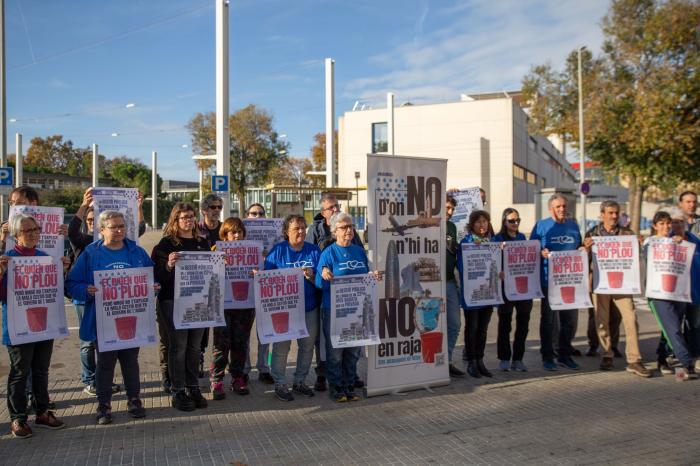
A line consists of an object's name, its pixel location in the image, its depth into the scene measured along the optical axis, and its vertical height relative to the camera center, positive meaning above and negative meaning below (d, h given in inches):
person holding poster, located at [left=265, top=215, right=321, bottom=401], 235.9 -20.3
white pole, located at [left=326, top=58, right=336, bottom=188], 1023.7 +225.6
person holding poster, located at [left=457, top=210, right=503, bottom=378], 269.2 -41.2
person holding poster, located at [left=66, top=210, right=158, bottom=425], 205.9 -19.9
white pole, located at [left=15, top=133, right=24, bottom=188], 1181.1 +197.9
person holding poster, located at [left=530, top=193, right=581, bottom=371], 284.7 -19.5
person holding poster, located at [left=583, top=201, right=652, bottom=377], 275.0 -38.0
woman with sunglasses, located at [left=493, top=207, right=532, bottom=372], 278.8 -48.8
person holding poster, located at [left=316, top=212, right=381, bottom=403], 233.0 -17.8
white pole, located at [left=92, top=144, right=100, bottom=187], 1438.6 +191.9
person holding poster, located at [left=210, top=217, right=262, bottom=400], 239.5 -45.9
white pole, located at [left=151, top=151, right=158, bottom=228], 1835.6 +163.8
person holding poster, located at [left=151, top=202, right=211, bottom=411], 221.5 -35.6
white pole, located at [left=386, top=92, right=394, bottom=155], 1136.9 +241.6
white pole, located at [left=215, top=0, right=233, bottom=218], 575.5 +154.1
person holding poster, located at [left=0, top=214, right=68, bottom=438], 194.4 -44.6
